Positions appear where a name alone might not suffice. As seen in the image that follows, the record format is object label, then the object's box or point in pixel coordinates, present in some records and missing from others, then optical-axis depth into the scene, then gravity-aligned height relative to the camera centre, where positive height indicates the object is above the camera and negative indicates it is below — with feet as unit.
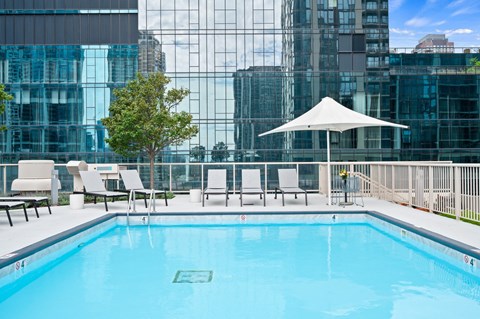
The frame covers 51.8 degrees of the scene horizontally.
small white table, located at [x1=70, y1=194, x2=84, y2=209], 34.40 -2.97
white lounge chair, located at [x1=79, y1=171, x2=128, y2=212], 34.60 -1.84
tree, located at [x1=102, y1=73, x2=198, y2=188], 46.75 +3.66
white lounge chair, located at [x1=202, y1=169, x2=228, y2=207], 38.86 -1.78
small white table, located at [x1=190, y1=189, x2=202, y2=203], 39.91 -3.06
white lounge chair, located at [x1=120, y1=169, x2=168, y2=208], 36.68 -1.67
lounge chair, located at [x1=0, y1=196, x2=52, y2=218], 27.84 -2.33
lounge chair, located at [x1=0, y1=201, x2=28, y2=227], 24.66 -2.33
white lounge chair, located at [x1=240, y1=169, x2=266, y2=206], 38.75 -1.79
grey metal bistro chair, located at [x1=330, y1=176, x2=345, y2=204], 37.51 -2.34
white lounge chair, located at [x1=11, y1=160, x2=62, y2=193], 38.96 -1.47
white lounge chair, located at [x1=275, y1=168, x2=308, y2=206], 39.19 -1.74
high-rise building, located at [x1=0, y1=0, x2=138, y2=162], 92.84 +16.13
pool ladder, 30.12 -3.42
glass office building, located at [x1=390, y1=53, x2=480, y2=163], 99.35 +9.47
